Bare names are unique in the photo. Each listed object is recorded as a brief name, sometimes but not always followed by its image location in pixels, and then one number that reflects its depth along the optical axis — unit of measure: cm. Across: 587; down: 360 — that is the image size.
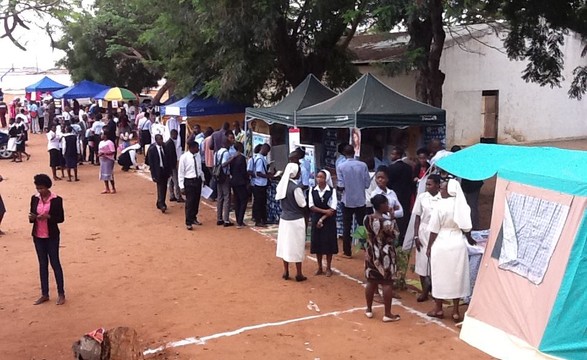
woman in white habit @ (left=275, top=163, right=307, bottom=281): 839
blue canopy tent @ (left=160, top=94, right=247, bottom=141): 1836
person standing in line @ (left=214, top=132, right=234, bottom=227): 1188
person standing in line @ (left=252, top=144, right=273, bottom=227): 1180
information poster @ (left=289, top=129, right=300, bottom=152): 1123
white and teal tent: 552
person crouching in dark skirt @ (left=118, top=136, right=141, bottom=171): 1947
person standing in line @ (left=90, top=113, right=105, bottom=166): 2000
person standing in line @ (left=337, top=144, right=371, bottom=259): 962
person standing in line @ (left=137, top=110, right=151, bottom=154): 2123
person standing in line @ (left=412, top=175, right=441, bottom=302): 720
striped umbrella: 2563
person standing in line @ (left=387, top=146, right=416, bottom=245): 990
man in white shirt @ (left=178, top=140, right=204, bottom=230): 1172
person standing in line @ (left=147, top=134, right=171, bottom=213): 1321
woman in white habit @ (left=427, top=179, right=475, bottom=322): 684
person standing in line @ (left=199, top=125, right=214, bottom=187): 1412
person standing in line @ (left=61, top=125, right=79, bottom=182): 1703
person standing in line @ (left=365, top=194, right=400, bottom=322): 694
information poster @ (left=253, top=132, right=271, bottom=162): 1305
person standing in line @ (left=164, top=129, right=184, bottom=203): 1326
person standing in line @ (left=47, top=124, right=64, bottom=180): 1711
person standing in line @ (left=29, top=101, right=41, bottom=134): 3319
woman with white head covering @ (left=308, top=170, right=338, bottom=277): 870
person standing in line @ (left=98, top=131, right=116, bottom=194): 1536
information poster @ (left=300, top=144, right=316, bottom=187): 1107
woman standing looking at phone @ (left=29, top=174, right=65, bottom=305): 762
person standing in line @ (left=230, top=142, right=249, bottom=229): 1165
